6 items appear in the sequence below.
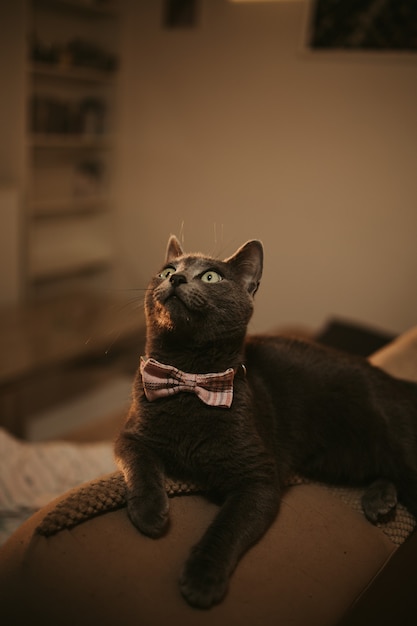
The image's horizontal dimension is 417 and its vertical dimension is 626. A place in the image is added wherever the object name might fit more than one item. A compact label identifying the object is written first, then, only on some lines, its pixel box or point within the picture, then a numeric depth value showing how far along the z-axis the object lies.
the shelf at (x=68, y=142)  3.35
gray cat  0.91
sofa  0.78
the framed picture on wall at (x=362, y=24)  1.52
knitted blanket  0.86
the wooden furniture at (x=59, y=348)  2.46
